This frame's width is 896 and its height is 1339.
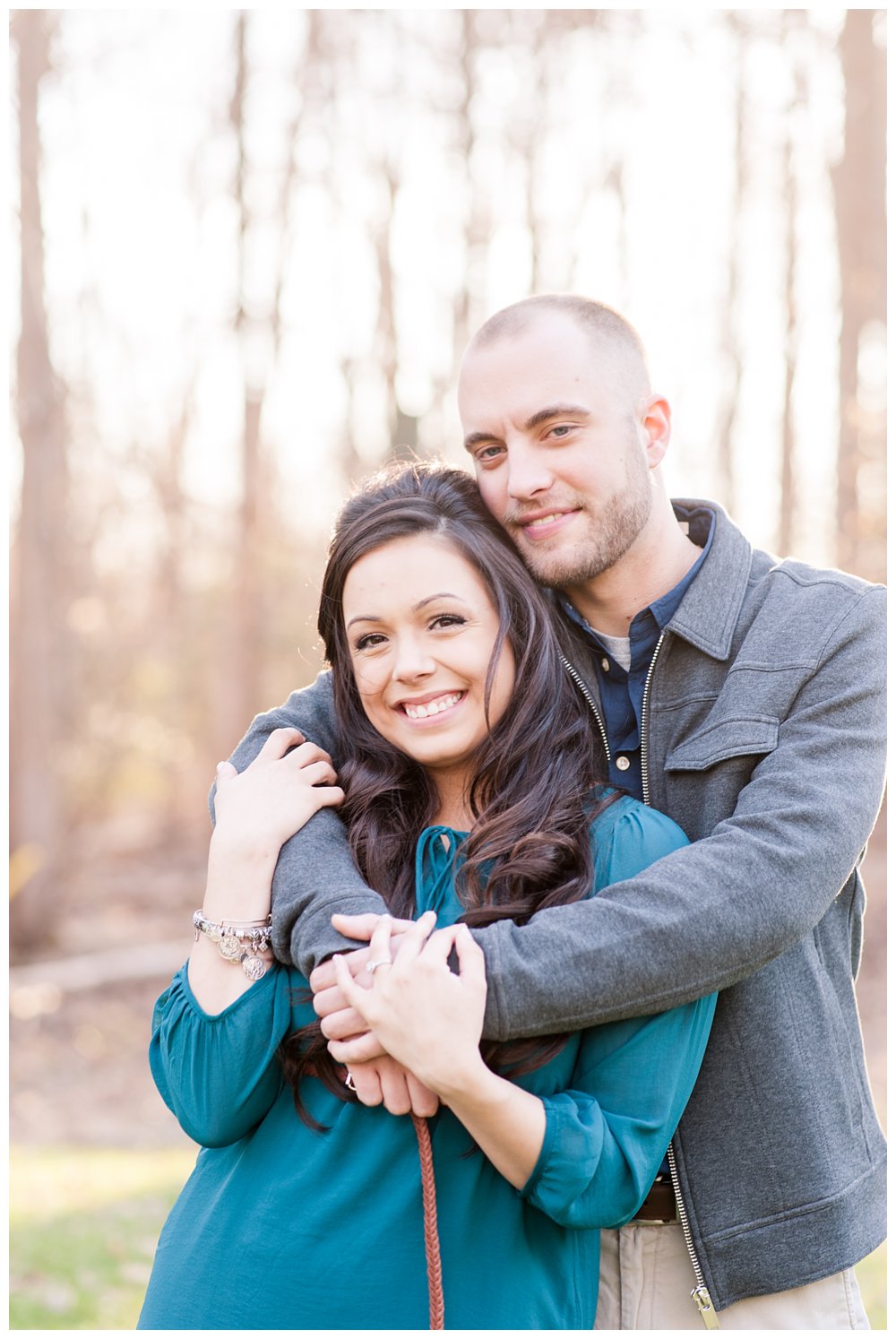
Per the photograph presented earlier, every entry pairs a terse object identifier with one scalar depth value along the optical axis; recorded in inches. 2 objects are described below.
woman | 85.8
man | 86.6
